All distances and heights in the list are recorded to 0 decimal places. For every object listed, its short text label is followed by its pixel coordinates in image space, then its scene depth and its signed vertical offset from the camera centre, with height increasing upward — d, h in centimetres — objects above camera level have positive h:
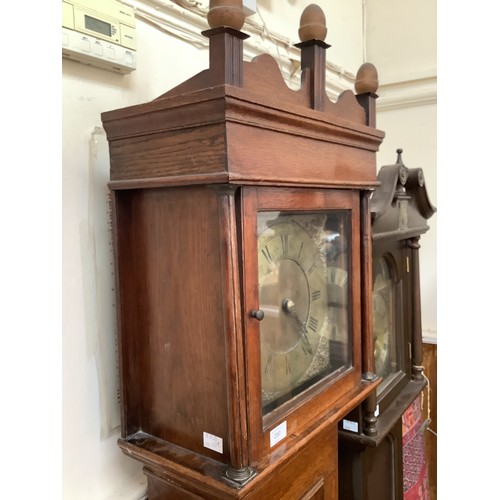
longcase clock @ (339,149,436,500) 134 -32
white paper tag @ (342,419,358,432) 131 -51
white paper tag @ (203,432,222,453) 84 -36
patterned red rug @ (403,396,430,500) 170 -81
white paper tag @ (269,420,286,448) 87 -36
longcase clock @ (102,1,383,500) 78 -4
